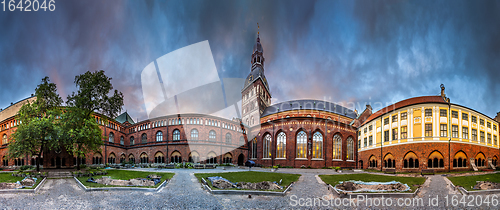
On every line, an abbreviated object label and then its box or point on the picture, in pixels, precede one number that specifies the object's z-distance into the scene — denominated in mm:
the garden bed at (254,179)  16228
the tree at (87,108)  23094
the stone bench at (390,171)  24955
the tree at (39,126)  21928
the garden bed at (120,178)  15580
